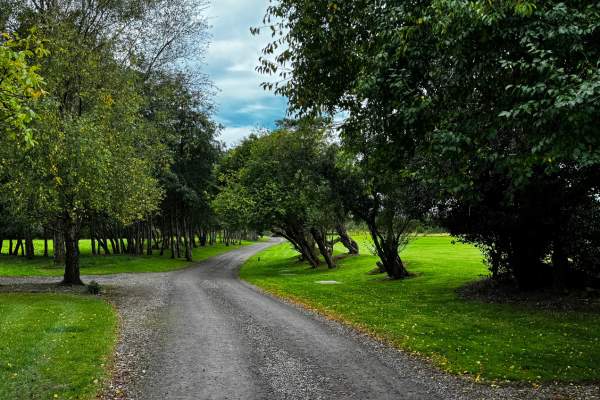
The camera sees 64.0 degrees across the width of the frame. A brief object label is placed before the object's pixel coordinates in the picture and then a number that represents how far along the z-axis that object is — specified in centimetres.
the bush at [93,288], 2541
